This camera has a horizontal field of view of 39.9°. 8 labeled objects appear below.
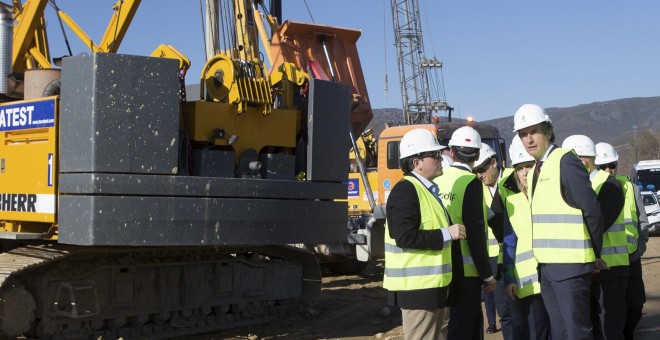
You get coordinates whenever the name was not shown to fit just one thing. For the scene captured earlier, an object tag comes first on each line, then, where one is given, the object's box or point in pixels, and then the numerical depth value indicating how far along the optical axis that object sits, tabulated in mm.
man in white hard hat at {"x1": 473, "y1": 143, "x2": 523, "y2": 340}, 6746
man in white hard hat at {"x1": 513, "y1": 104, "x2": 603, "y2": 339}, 5418
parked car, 25328
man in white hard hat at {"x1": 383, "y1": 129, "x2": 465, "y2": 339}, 5211
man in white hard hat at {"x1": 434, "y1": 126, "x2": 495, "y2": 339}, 5527
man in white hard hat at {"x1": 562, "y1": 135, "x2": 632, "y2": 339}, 6570
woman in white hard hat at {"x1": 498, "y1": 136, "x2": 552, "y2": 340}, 6172
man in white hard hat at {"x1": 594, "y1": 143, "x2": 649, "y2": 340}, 7777
